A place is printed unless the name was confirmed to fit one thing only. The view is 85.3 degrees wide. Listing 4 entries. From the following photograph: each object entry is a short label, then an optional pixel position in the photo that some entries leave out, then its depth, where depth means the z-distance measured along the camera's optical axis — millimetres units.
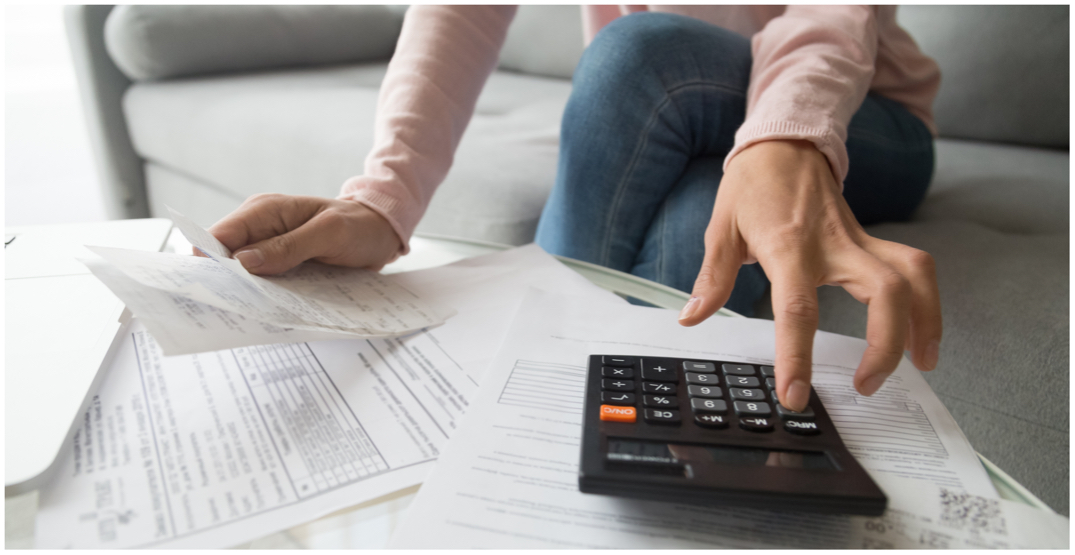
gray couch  465
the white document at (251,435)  216
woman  314
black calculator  214
